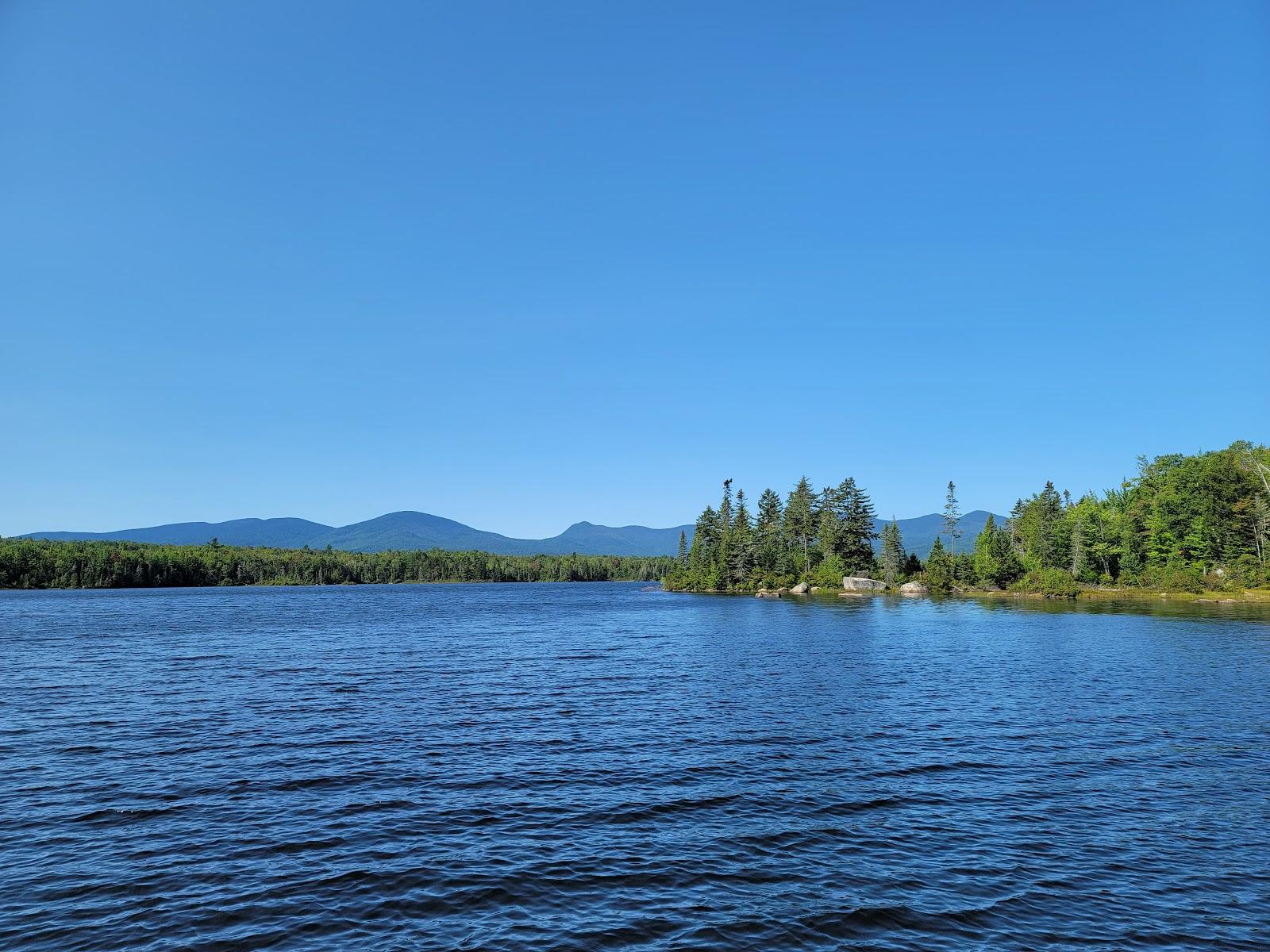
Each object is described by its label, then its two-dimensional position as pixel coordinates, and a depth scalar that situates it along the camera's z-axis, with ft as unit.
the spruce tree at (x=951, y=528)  623.52
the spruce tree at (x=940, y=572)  547.08
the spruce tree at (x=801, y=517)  616.80
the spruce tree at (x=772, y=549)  605.73
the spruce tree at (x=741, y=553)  609.01
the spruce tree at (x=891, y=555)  548.31
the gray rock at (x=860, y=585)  546.26
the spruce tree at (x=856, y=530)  594.24
